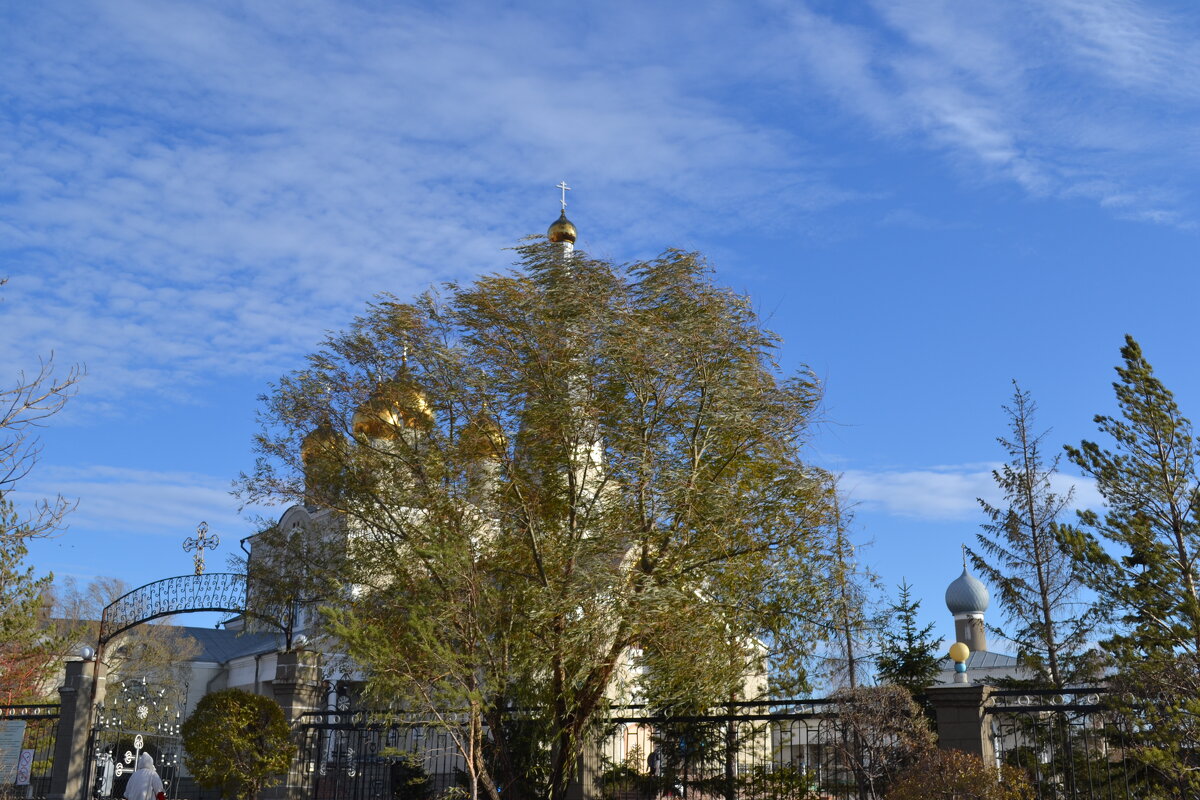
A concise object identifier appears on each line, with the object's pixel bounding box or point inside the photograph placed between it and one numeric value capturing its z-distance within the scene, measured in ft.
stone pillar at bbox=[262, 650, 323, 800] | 54.24
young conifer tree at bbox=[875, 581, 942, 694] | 64.54
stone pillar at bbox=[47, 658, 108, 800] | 58.75
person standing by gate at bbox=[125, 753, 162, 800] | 55.11
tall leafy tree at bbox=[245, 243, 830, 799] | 43.57
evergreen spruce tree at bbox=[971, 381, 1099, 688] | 77.00
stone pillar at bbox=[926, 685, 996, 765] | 39.93
